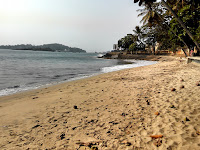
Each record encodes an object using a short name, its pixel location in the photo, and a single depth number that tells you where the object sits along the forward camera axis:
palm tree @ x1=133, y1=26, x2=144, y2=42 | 67.31
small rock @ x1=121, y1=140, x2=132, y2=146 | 2.72
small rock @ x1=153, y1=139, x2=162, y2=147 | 2.64
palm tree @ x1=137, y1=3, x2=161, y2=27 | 17.87
